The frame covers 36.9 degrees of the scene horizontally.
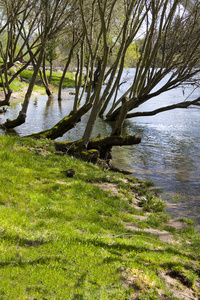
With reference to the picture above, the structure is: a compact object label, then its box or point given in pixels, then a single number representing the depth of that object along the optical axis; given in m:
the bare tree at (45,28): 16.92
